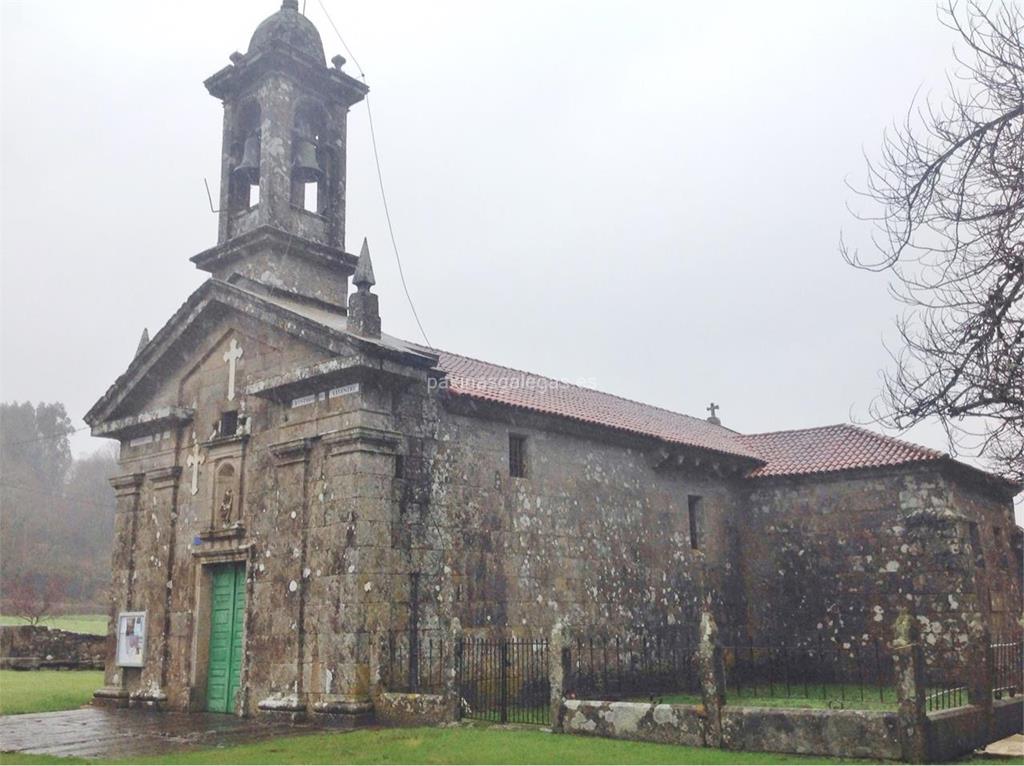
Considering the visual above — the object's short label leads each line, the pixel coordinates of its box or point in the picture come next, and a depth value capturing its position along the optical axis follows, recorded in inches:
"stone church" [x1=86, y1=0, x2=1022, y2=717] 549.0
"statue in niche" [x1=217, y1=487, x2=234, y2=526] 614.2
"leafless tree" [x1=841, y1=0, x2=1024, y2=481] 323.6
